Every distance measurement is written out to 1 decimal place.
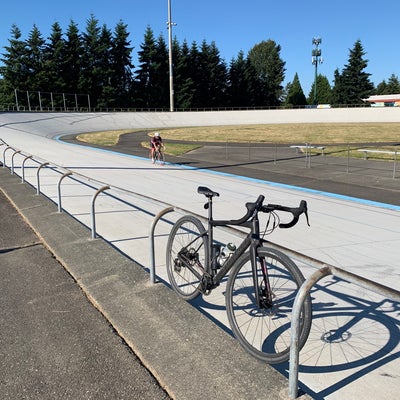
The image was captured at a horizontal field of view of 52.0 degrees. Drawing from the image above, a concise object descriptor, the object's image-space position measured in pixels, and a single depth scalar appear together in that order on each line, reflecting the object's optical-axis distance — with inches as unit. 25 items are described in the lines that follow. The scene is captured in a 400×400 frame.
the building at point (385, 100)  4180.6
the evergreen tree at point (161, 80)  3649.1
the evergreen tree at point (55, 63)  3083.2
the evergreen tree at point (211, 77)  3843.5
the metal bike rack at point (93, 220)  234.7
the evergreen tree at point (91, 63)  3270.2
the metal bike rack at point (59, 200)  313.5
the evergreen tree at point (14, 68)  3036.4
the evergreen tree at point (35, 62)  3048.7
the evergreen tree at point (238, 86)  4005.9
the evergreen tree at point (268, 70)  4229.8
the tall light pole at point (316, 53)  4136.1
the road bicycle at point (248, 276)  120.3
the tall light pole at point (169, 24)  2719.0
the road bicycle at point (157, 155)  741.9
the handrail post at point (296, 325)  96.0
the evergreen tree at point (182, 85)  3619.6
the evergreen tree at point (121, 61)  3467.0
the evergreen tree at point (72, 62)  3233.3
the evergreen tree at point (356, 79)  3649.1
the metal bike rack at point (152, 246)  170.9
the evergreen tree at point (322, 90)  4877.0
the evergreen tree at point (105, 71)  3289.9
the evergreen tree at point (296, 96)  4365.2
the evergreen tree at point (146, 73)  3617.1
